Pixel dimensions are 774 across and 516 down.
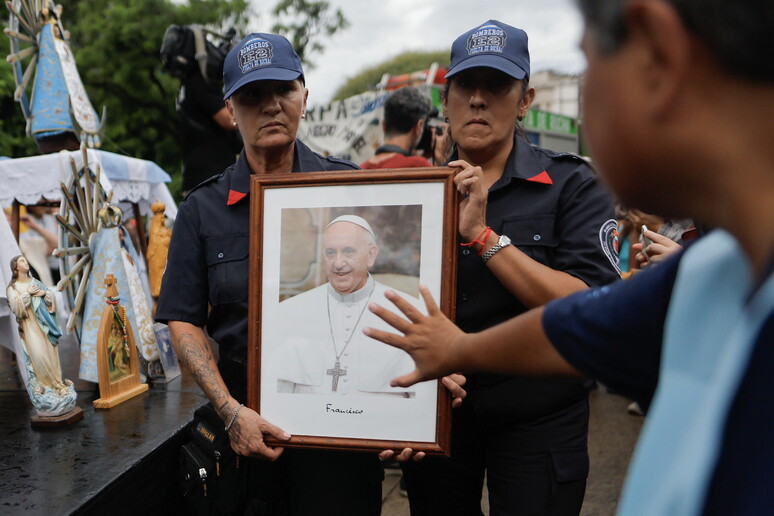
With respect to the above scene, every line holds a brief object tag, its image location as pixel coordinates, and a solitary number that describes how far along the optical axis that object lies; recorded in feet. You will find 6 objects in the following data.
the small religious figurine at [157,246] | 15.31
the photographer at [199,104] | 12.93
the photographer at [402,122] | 13.80
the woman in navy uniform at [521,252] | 6.37
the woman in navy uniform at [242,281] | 6.88
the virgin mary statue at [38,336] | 9.81
